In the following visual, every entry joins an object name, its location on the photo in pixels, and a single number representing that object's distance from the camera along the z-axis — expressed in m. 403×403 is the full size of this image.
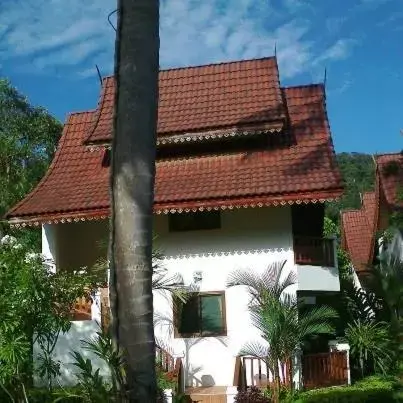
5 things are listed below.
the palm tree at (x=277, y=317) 13.16
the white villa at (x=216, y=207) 14.84
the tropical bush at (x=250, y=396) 12.20
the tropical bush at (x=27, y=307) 9.30
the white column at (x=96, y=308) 14.40
